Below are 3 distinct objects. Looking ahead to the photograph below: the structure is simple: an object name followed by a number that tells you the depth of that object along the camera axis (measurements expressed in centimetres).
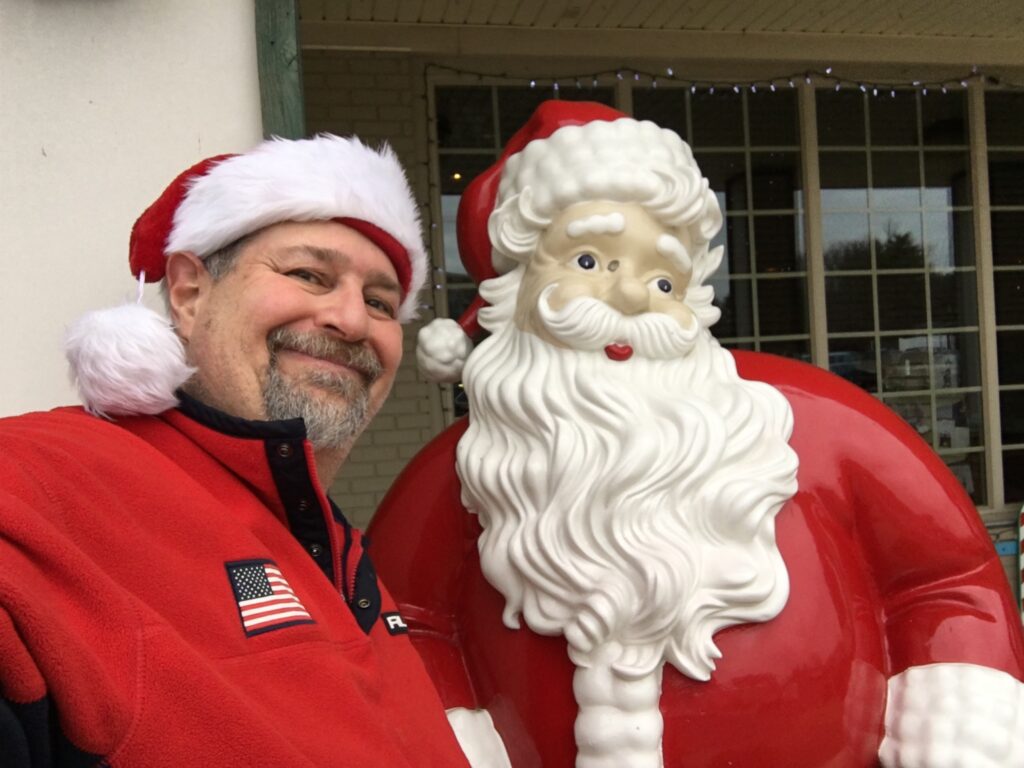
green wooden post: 176
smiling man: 64
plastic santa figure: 125
